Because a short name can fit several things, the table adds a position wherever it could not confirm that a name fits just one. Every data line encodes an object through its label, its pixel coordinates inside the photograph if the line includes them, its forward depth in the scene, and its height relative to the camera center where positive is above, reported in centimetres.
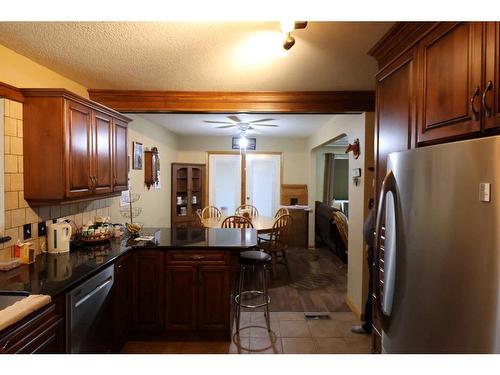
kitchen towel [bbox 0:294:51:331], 130 -57
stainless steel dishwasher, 182 -86
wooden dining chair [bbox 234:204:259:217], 546 -54
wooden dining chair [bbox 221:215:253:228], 446 -59
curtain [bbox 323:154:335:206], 694 +6
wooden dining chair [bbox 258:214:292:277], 448 -85
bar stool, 300 -77
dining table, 440 -63
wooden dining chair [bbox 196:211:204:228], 494 -66
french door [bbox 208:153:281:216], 693 +4
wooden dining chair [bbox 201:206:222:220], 590 -62
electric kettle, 239 -44
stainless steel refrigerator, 88 -22
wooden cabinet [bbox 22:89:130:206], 222 +25
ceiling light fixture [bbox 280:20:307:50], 162 +81
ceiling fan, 481 +96
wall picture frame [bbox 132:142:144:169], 425 +37
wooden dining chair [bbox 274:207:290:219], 525 -50
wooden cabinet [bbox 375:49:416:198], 160 +41
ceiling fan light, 605 +82
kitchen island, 271 -93
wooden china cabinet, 611 -23
